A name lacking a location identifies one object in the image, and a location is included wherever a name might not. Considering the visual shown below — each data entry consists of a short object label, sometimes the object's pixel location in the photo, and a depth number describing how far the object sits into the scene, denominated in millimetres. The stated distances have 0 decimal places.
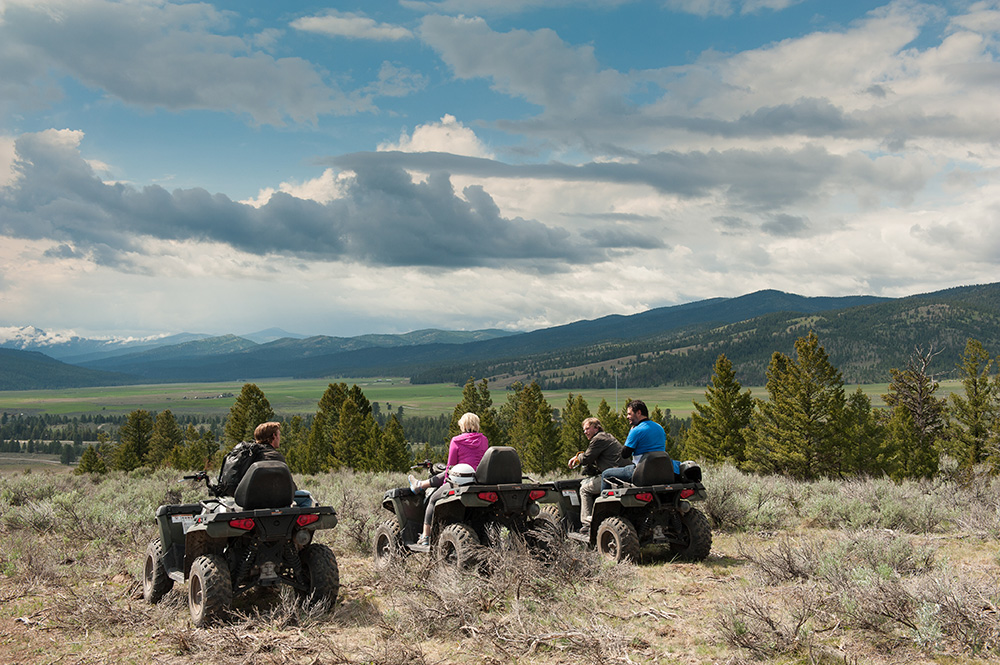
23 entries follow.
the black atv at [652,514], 8406
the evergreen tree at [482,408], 48031
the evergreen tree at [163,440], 55000
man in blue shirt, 8867
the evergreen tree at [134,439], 52562
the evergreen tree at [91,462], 56156
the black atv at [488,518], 7633
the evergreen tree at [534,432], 51125
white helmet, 8117
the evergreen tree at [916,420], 41938
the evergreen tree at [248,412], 42031
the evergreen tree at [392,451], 42312
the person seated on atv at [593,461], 9148
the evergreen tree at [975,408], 42281
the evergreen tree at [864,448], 38781
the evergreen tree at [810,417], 37031
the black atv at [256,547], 6145
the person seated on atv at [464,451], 8516
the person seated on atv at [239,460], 6656
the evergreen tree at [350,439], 44812
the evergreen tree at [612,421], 53762
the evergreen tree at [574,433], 53344
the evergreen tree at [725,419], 42094
